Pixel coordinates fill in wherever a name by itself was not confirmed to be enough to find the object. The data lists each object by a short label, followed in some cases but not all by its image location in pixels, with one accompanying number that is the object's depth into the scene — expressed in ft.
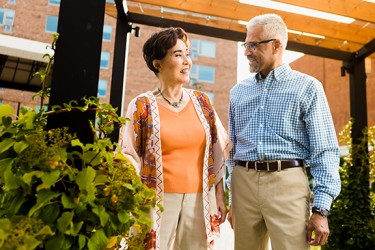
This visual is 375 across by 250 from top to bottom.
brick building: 51.70
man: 6.95
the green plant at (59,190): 3.45
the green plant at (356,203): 14.62
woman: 6.27
